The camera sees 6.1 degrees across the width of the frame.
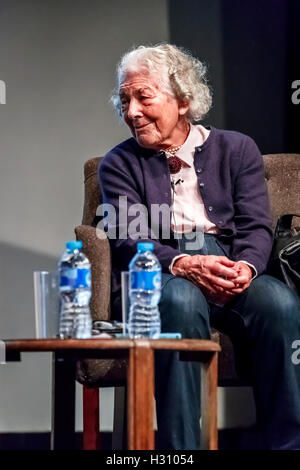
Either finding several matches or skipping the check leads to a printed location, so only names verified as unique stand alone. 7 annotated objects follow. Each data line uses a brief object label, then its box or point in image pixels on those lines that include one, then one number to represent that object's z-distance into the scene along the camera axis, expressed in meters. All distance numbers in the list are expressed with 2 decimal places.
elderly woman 7.25
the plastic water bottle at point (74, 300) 6.99
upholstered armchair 7.47
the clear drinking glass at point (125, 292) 7.04
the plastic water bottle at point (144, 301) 6.99
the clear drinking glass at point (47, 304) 7.00
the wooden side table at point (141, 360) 6.81
